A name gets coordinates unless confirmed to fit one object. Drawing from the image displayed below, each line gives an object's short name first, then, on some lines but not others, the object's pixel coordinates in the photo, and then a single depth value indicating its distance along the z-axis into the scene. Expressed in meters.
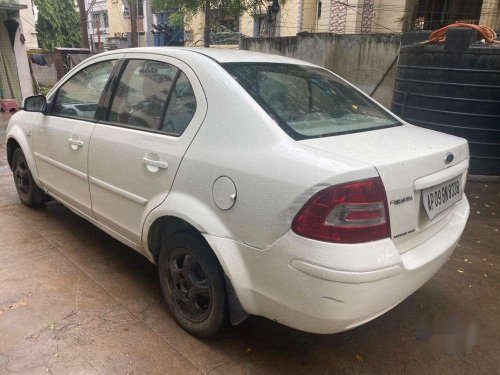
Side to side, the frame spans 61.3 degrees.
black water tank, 5.37
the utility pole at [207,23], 8.43
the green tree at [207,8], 8.55
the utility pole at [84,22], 14.99
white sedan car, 1.85
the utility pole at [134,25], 16.11
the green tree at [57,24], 29.95
